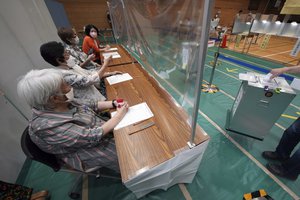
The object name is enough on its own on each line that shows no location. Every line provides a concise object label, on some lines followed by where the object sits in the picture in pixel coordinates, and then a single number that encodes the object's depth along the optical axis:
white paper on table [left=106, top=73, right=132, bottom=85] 1.62
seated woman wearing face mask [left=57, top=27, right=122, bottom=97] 1.90
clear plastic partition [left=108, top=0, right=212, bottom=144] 0.52
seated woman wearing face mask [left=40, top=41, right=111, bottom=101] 1.18
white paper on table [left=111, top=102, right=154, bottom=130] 1.00
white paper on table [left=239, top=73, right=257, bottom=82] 1.35
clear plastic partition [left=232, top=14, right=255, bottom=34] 4.68
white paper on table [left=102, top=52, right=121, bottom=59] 2.63
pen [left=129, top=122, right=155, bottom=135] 0.94
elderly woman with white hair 0.72
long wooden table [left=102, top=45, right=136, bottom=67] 2.24
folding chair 0.78
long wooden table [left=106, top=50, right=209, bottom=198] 0.74
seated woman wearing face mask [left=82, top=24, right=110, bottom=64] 2.40
